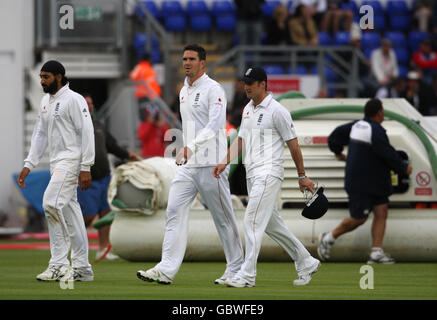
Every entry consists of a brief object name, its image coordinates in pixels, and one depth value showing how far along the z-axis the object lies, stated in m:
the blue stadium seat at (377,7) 26.88
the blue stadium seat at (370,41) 26.23
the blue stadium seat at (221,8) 26.27
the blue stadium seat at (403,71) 25.44
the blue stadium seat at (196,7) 26.28
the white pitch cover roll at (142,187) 13.62
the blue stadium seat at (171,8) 26.30
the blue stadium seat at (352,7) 26.17
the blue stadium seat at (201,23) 25.84
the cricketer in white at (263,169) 10.10
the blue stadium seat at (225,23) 25.84
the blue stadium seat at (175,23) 25.88
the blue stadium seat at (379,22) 27.10
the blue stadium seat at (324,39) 25.44
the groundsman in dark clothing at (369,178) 13.23
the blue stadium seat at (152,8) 26.27
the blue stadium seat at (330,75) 24.36
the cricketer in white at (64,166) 10.52
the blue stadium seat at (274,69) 23.00
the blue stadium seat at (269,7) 26.70
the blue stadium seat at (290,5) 27.21
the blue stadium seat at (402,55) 26.11
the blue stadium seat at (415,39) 26.67
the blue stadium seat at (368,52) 25.96
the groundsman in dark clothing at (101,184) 14.26
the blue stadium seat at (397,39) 26.42
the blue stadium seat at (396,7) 27.67
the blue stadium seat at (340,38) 25.62
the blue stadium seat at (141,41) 23.83
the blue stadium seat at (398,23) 27.44
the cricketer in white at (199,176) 10.24
